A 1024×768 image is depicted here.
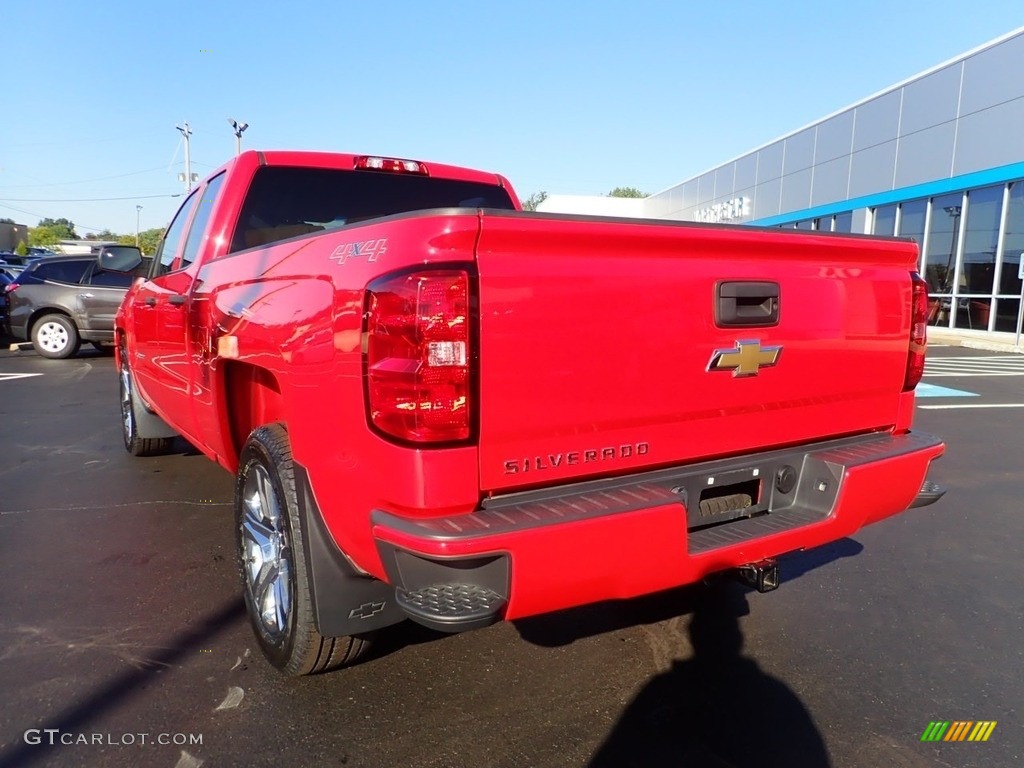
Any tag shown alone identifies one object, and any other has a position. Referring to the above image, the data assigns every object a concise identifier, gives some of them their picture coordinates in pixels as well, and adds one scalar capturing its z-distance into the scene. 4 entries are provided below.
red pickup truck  1.89
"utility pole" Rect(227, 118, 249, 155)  35.72
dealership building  17.02
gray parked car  12.53
